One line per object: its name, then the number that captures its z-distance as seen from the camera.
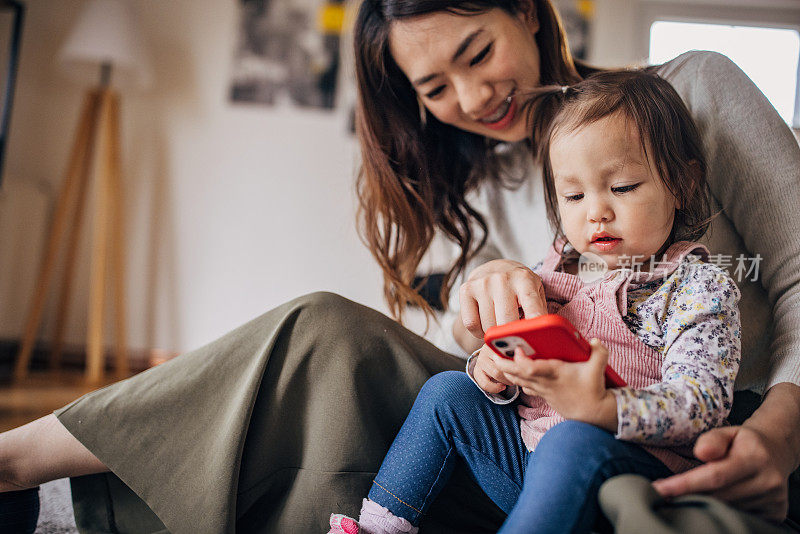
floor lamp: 2.77
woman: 0.79
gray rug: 1.03
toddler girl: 0.63
